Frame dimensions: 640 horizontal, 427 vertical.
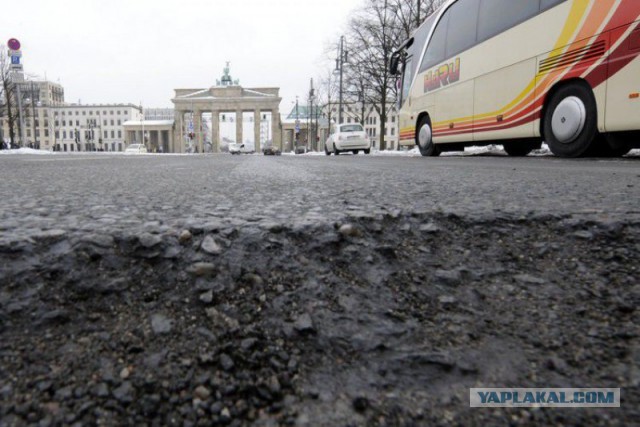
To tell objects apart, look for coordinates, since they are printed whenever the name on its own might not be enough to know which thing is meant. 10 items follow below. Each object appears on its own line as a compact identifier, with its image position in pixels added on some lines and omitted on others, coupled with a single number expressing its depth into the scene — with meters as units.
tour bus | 6.11
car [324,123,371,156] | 23.00
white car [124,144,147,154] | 49.78
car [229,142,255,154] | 51.94
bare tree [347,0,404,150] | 26.59
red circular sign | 16.39
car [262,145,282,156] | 41.95
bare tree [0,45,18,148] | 35.91
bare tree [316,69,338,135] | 42.14
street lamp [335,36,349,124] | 29.09
